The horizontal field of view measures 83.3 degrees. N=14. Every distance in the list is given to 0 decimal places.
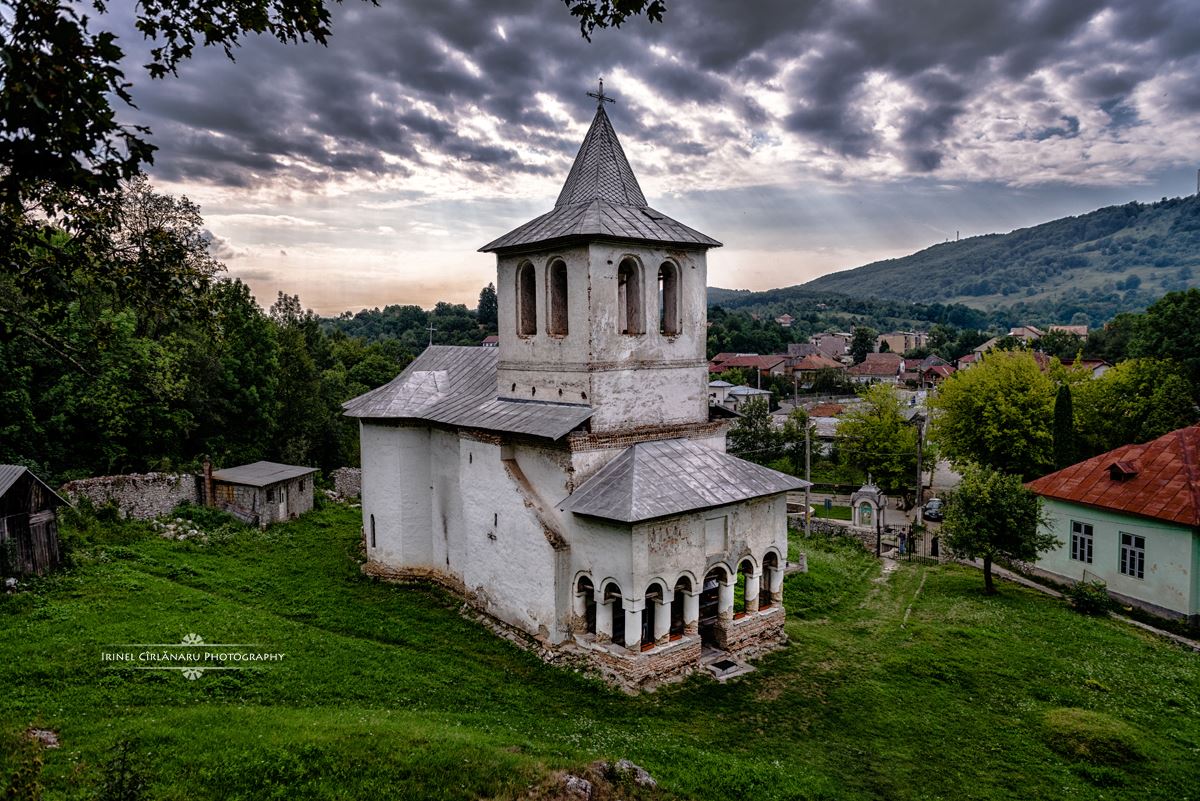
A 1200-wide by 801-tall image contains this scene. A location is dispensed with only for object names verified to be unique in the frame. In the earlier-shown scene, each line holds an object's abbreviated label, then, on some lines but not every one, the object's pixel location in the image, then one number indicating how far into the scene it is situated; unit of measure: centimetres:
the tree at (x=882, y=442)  3584
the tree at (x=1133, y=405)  3055
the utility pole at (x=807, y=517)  2926
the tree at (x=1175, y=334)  3163
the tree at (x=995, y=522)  2023
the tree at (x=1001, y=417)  3250
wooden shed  1514
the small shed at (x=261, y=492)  2448
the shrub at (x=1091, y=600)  1977
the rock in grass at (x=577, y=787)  863
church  1380
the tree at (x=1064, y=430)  2981
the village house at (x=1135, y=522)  1931
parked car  3379
